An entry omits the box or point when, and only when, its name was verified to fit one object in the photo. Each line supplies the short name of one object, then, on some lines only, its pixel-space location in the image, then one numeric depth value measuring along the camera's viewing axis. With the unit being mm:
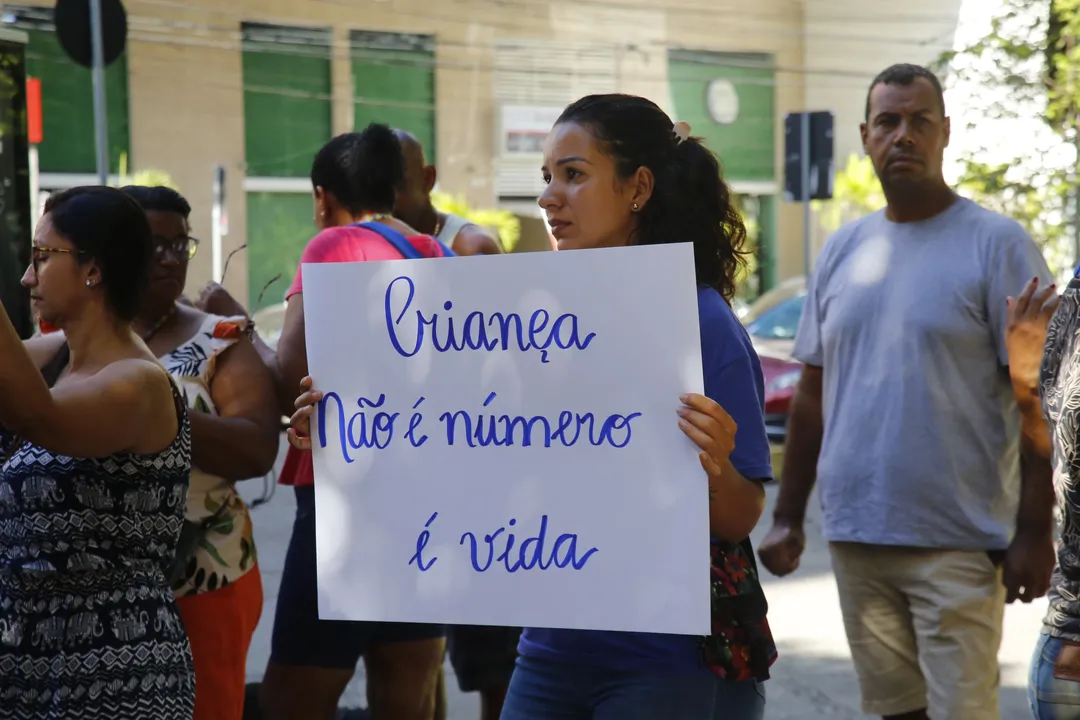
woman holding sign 2336
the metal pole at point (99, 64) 7494
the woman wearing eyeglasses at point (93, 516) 2674
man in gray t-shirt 3693
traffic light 15375
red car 10891
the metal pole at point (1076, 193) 7773
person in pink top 3748
